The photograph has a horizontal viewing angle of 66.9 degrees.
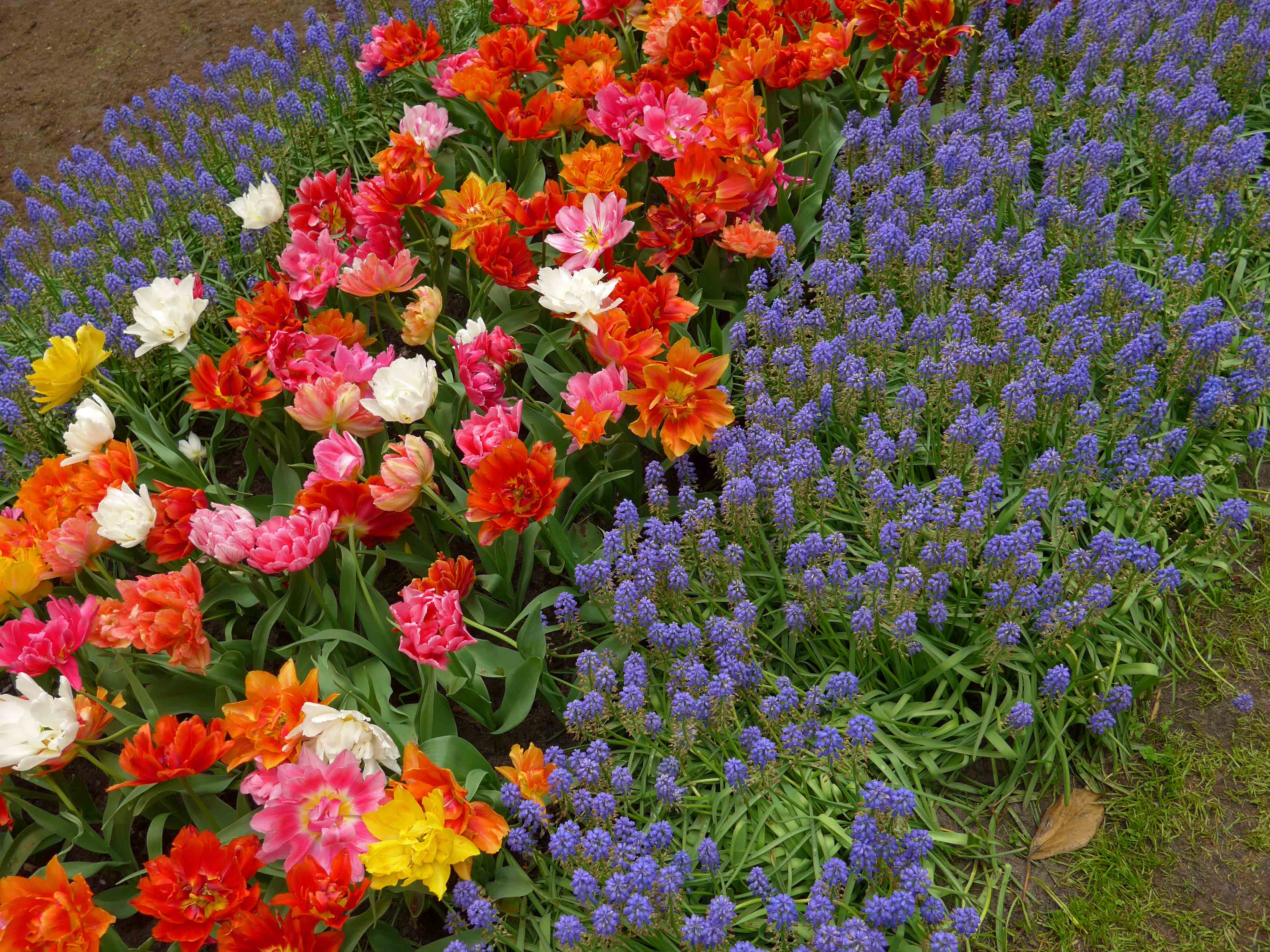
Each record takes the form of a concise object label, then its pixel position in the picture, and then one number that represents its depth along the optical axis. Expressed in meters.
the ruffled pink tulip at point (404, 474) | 2.37
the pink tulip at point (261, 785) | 2.04
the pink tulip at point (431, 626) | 2.15
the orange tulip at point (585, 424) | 2.49
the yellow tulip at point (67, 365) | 2.63
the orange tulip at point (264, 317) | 2.81
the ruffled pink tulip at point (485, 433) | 2.40
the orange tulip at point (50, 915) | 1.88
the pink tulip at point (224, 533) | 2.31
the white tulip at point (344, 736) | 2.02
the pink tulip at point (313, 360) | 2.71
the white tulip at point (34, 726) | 2.07
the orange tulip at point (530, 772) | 2.10
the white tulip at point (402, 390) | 2.48
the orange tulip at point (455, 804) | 1.95
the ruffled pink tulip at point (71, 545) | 2.38
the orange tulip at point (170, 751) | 1.99
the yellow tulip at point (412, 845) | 1.88
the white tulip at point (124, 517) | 2.33
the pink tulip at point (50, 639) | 2.19
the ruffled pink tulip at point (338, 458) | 2.41
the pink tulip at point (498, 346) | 2.72
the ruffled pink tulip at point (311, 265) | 2.96
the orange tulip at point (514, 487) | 2.34
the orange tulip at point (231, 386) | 2.67
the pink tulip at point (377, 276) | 2.81
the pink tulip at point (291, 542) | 2.28
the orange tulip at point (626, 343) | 2.63
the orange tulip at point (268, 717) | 2.04
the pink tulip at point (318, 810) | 1.97
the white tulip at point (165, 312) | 2.80
